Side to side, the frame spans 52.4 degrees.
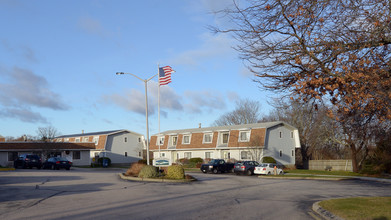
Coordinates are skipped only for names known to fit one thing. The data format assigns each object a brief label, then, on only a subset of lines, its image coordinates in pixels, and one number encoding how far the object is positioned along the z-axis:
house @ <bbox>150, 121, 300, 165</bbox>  49.44
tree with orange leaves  10.16
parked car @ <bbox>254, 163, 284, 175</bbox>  37.44
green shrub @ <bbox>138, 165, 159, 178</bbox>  26.67
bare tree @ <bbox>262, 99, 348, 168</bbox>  53.58
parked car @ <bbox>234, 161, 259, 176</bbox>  38.12
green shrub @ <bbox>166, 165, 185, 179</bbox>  26.37
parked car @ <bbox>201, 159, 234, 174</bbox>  40.69
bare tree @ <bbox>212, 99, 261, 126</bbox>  74.36
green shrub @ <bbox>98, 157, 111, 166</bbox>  57.91
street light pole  31.70
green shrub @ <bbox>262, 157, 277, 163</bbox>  47.62
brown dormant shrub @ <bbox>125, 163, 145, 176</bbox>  28.97
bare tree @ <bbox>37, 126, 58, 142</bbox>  57.99
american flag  32.84
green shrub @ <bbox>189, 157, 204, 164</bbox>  53.91
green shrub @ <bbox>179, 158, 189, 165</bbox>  56.03
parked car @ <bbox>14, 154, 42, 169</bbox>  43.09
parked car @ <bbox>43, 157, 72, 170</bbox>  42.66
